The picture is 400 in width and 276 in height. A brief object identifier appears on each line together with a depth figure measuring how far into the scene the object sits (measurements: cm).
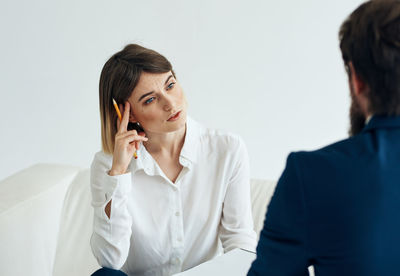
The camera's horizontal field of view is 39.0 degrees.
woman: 182
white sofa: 229
